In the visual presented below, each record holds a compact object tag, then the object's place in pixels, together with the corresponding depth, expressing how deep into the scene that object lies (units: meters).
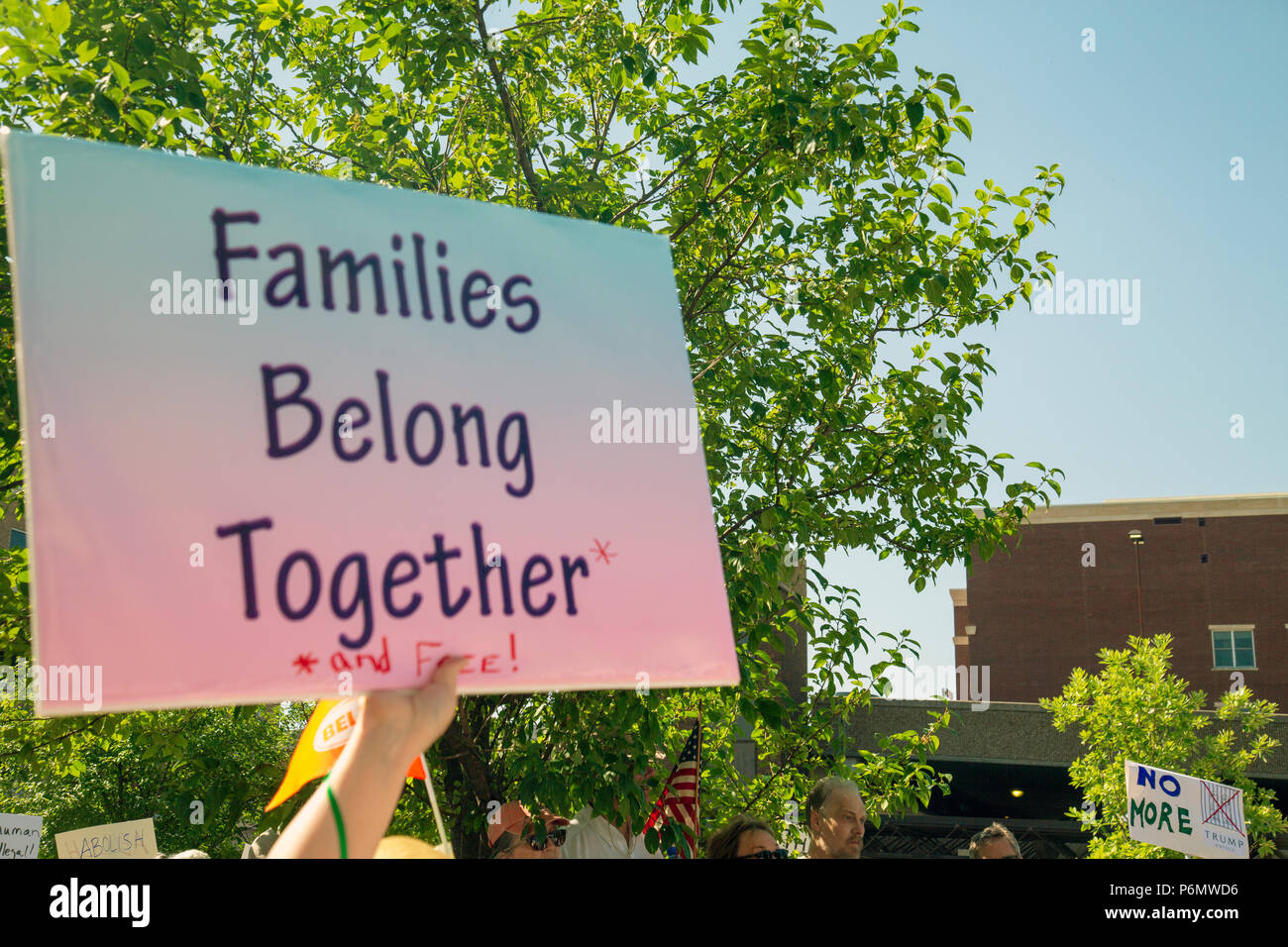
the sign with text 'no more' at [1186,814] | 8.24
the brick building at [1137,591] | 43.00
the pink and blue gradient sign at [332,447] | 1.57
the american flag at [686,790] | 5.75
